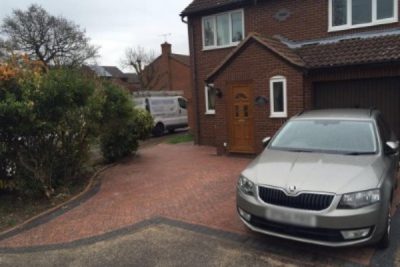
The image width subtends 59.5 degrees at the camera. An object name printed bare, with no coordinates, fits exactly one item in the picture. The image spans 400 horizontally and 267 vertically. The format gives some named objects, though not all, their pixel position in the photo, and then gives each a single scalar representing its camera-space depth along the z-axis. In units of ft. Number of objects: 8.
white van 59.06
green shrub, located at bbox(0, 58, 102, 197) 21.70
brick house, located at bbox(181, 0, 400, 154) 29.40
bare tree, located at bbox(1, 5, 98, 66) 104.63
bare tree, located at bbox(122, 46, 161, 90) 129.80
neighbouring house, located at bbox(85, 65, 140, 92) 159.13
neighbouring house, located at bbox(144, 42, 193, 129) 120.16
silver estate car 12.42
